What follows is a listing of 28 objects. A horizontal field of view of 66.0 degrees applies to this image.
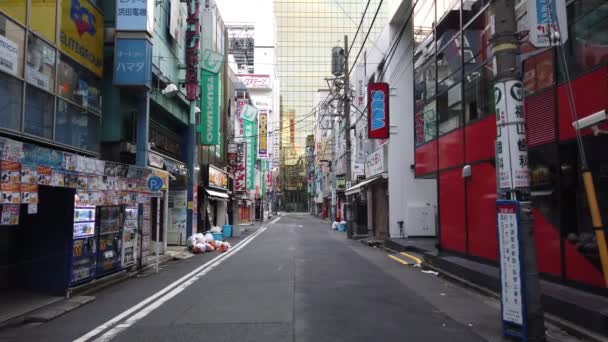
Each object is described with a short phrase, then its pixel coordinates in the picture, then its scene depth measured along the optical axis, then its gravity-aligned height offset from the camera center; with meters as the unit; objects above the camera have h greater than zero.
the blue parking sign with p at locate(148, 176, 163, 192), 13.27 +0.68
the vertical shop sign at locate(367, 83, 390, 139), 23.28 +4.92
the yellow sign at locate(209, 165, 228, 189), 28.59 +1.97
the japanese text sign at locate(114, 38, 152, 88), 14.66 +4.58
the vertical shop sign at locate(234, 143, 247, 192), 38.96 +3.18
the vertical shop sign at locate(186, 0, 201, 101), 21.28 +7.35
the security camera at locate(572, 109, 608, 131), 6.34 +1.18
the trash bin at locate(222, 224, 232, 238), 28.66 -1.44
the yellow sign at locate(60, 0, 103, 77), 12.42 +4.98
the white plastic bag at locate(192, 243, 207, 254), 18.95 -1.64
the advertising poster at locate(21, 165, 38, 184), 7.54 +0.56
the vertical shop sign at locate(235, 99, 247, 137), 44.71 +9.03
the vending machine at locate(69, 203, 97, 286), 9.77 -0.83
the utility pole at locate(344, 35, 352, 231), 28.02 +5.60
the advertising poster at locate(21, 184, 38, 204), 7.49 +0.25
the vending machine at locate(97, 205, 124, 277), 11.04 -0.73
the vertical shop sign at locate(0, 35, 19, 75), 9.68 +3.25
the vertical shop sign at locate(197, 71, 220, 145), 24.62 +5.22
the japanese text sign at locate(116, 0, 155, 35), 14.59 +6.00
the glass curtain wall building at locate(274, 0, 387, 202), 90.11 +30.99
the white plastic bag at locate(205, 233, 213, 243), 20.10 -1.31
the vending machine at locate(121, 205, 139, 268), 12.34 -0.83
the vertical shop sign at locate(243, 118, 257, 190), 47.25 +5.72
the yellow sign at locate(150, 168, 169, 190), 14.49 +1.10
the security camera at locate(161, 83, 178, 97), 18.00 +4.56
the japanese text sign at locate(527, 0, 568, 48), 6.95 +2.76
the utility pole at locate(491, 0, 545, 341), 6.01 +0.79
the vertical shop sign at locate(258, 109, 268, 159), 58.34 +8.73
